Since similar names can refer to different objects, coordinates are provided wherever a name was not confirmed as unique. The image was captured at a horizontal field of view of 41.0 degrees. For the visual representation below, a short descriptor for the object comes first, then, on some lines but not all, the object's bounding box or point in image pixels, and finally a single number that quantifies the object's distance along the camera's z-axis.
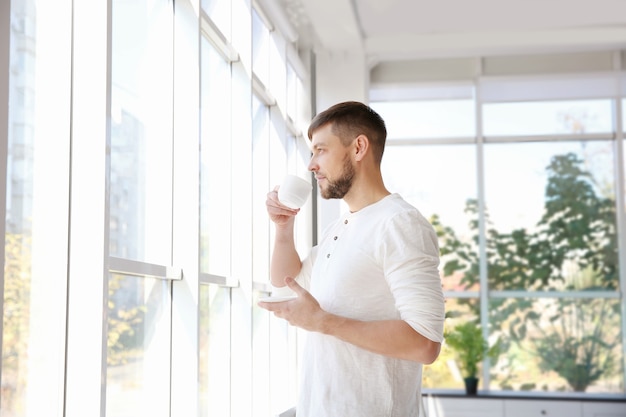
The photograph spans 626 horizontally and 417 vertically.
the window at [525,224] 7.07
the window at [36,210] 1.69
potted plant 6.61
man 1.74
